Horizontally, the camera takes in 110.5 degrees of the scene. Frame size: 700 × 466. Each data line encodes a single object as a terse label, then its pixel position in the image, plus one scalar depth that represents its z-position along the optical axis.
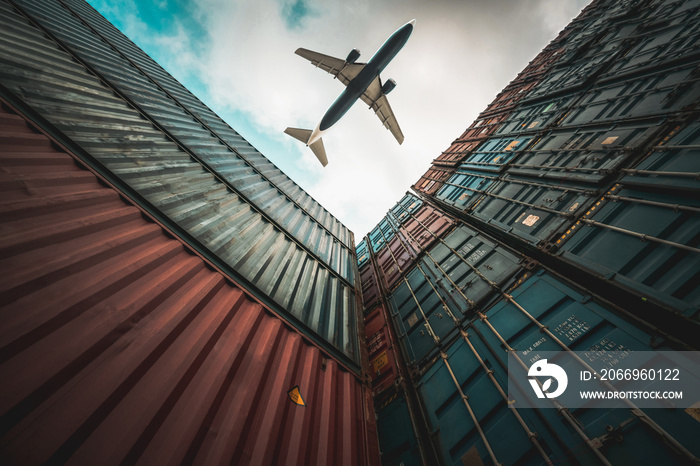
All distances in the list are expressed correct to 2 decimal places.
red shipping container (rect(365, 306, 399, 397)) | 6.26
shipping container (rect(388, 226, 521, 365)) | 5.93
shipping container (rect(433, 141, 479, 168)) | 14.89
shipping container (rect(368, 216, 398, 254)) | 13.35
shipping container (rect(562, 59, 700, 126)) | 6.08
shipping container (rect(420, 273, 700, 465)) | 2.88
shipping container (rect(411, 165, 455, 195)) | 14.59
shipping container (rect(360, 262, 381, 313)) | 9.71
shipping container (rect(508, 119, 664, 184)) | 5.93
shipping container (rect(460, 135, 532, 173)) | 10.08
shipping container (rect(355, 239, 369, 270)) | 13.70
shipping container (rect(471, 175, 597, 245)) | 5.88
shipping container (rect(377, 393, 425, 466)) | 4.66
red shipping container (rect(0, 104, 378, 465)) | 1.98
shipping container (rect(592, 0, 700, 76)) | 7.63
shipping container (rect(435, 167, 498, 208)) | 9.75
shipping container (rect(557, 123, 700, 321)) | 3.74
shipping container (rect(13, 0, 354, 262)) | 7.09
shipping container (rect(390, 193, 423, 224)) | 13.56
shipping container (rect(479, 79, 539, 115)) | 15.91
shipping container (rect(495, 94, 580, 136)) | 9.97
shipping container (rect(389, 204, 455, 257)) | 9.29
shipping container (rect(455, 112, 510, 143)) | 15.01
